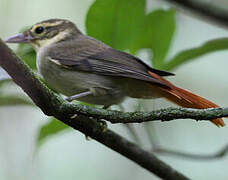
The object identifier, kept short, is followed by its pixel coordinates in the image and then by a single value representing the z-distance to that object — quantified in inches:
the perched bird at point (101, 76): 216.1
